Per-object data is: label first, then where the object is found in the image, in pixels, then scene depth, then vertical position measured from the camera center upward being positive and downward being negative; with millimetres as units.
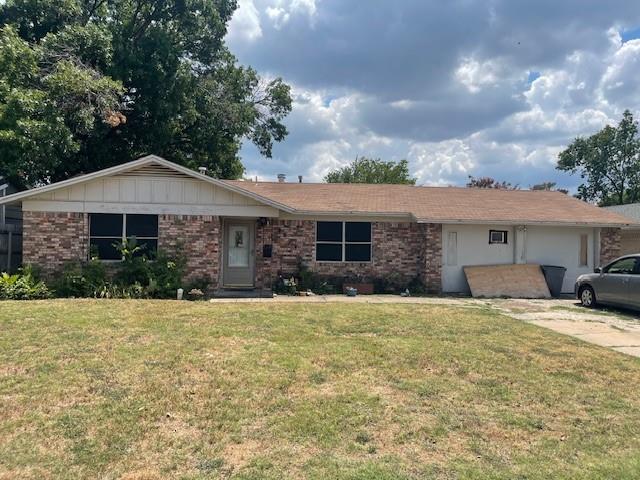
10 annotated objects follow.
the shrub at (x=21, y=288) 12477 -1382
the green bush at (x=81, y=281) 13133 -1223
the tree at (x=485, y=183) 48719 +6050
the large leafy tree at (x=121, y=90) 15766 +5712
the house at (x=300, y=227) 13859 +422
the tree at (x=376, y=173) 47938 +6874
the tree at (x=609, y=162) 40062 +7175
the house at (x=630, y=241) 20344 +257
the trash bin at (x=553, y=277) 16312 -1032
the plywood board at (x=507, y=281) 15906 -1196
